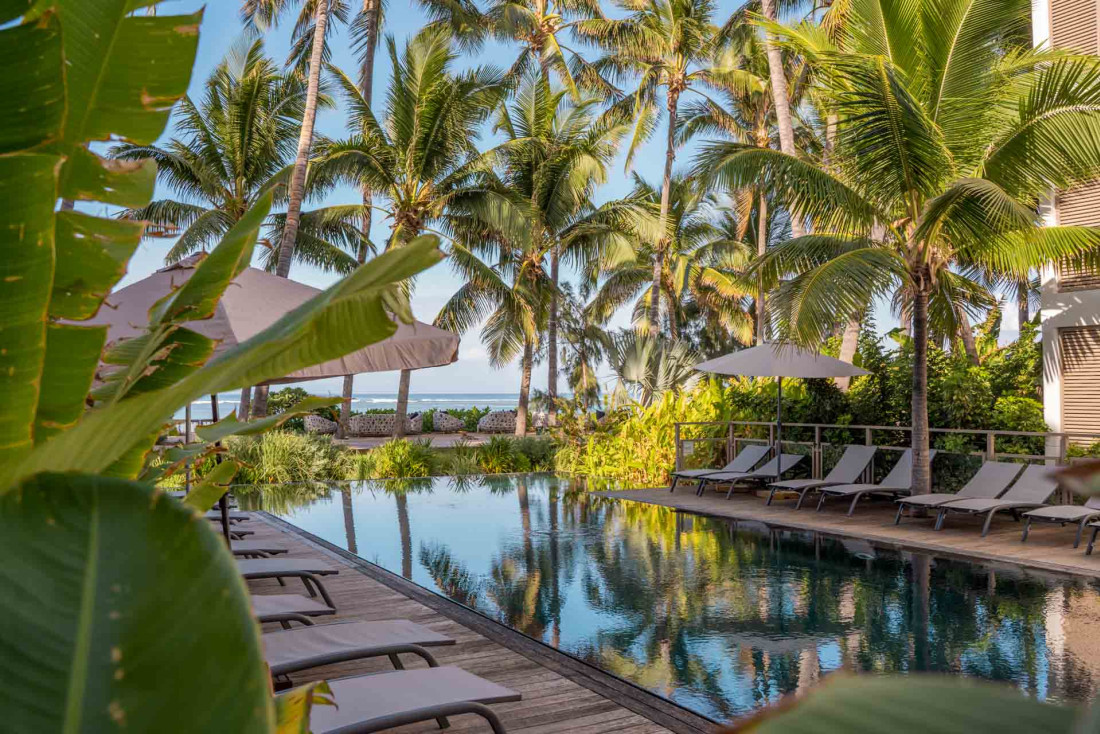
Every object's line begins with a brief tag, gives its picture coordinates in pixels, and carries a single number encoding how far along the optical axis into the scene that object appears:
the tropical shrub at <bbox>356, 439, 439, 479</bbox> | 15.27
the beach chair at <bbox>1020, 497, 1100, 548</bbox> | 8.20
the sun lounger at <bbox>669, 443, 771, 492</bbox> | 12.82
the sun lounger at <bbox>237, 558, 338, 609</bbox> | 5.55
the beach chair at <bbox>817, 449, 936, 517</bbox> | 10.49
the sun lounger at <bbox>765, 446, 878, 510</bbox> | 11.22
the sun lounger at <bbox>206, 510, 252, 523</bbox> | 8.40
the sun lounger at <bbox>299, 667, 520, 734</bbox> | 2.95
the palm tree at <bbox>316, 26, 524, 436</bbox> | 17.31
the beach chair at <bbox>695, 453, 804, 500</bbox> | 12.30
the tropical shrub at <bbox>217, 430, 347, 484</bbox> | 14.31
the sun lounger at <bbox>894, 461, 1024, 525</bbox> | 9.59
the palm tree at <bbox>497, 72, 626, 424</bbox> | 20.38
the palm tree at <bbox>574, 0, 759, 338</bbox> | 20.11
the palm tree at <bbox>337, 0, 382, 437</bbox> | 19.14
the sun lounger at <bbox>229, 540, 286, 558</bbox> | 6.73
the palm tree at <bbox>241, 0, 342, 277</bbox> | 14.28
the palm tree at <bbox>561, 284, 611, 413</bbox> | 31.41
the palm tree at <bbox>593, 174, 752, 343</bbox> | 28.12
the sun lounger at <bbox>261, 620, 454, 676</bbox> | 3.60
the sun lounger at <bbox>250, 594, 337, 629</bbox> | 4.48
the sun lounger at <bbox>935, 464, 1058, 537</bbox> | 8.93
